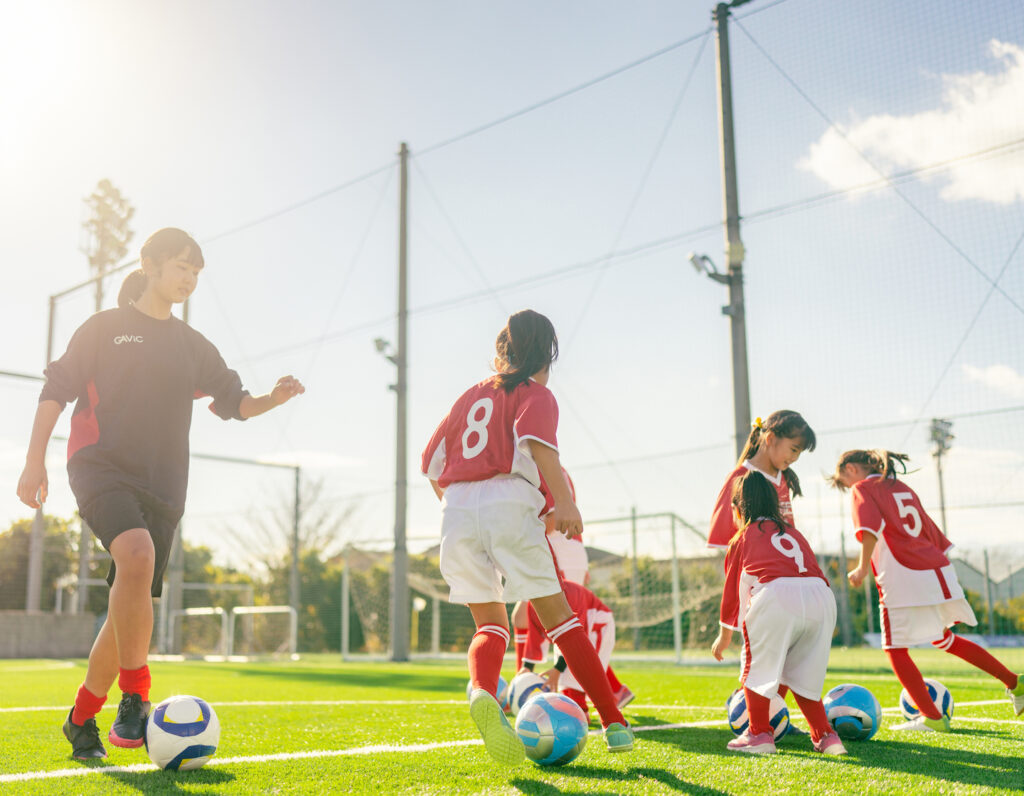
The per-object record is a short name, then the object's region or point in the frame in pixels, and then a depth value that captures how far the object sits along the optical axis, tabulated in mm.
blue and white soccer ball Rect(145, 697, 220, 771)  2918
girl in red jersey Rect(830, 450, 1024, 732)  4617
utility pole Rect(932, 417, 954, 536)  10055
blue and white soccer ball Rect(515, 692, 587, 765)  3027
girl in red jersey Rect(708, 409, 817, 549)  4055
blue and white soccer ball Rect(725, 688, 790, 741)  3809
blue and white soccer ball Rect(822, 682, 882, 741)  3787
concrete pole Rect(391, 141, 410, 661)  14656
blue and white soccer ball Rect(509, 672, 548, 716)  4469
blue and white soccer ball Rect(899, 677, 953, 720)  4316
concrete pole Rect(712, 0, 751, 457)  10484
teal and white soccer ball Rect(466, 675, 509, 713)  4745
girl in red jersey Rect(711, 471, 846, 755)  3533
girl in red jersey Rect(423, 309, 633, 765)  3119
